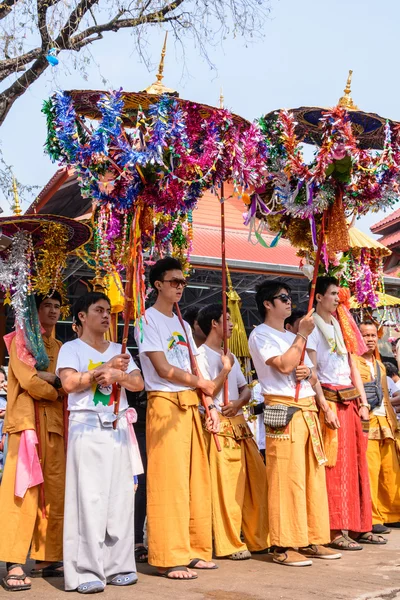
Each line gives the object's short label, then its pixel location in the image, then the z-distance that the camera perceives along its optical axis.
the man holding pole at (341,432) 5.68
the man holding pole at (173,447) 4.79
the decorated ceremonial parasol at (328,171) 5.21
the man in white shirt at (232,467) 5.28
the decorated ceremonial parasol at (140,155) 4.61
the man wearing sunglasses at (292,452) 5.08
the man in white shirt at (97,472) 4.44
